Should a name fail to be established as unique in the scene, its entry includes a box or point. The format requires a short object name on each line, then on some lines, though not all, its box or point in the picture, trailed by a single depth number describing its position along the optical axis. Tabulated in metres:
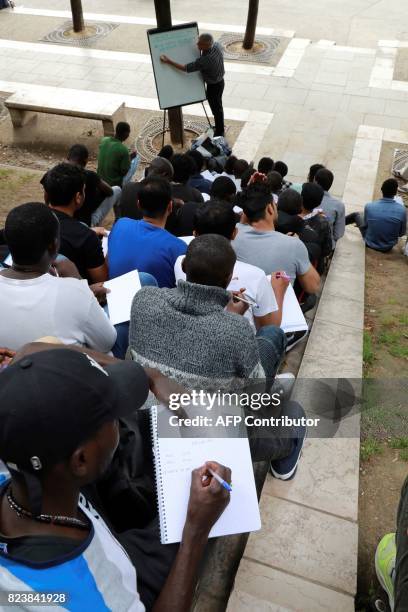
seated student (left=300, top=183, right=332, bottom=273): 5.48
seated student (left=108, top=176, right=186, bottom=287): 3.85
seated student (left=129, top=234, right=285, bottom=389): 2.33
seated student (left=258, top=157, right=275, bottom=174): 7.33
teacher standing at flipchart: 8.10
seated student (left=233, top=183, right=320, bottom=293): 4.04
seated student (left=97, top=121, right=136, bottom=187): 7.08
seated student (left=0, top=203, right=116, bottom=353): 2.58
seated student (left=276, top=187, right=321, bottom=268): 5.20
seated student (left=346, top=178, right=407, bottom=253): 7.30
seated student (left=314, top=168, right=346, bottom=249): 6.54
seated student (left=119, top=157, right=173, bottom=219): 5.16
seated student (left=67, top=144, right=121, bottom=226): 5.62
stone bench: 9.03
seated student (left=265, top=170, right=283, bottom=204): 6.28
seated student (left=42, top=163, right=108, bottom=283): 3.78
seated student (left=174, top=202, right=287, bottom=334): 3.35
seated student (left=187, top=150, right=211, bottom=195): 6.44
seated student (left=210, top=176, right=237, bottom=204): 5.29
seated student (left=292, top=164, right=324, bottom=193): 7.15
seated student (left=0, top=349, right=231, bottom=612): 1.42
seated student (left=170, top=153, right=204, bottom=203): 5.54
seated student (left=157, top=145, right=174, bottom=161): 6.72
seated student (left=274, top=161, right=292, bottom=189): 7.34
